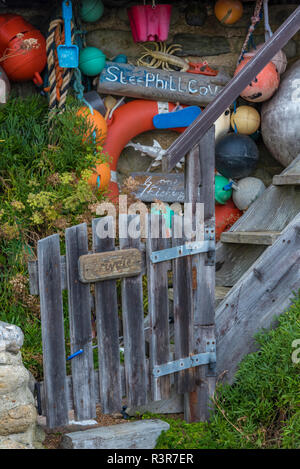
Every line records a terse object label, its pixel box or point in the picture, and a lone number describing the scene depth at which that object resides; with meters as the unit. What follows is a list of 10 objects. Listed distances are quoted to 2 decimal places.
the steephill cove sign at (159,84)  4.62
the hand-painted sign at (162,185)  4.77
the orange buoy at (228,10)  4.65
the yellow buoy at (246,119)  4.75
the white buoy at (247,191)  4.66
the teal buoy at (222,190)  4.75
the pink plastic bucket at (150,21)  4.55
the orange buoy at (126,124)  4.62
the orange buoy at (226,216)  4.86
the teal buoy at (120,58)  4.70
